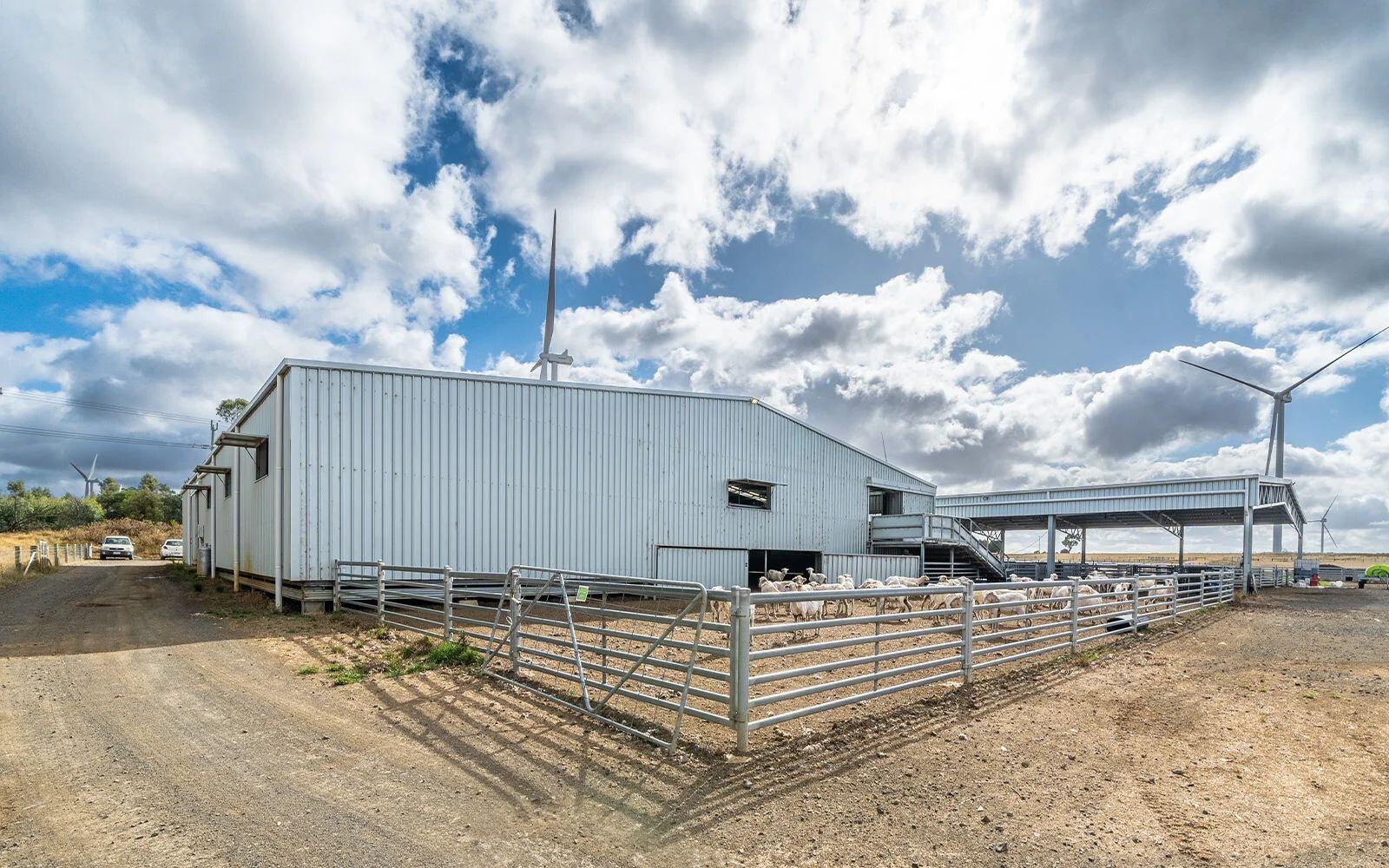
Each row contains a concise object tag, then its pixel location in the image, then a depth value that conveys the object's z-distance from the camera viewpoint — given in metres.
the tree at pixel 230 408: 55.41
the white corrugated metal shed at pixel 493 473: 15.61
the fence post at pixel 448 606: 10.66
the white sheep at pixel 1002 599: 13.97
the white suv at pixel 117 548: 45.56
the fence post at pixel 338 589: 15.32
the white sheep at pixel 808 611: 14.45
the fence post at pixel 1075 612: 11.91
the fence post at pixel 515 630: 9.02
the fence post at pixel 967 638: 9.08
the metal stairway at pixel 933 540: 27.89
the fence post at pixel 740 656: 5.96
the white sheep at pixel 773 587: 15.35
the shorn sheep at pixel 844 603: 15.54
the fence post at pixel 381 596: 13.08
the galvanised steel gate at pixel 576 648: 6.36
